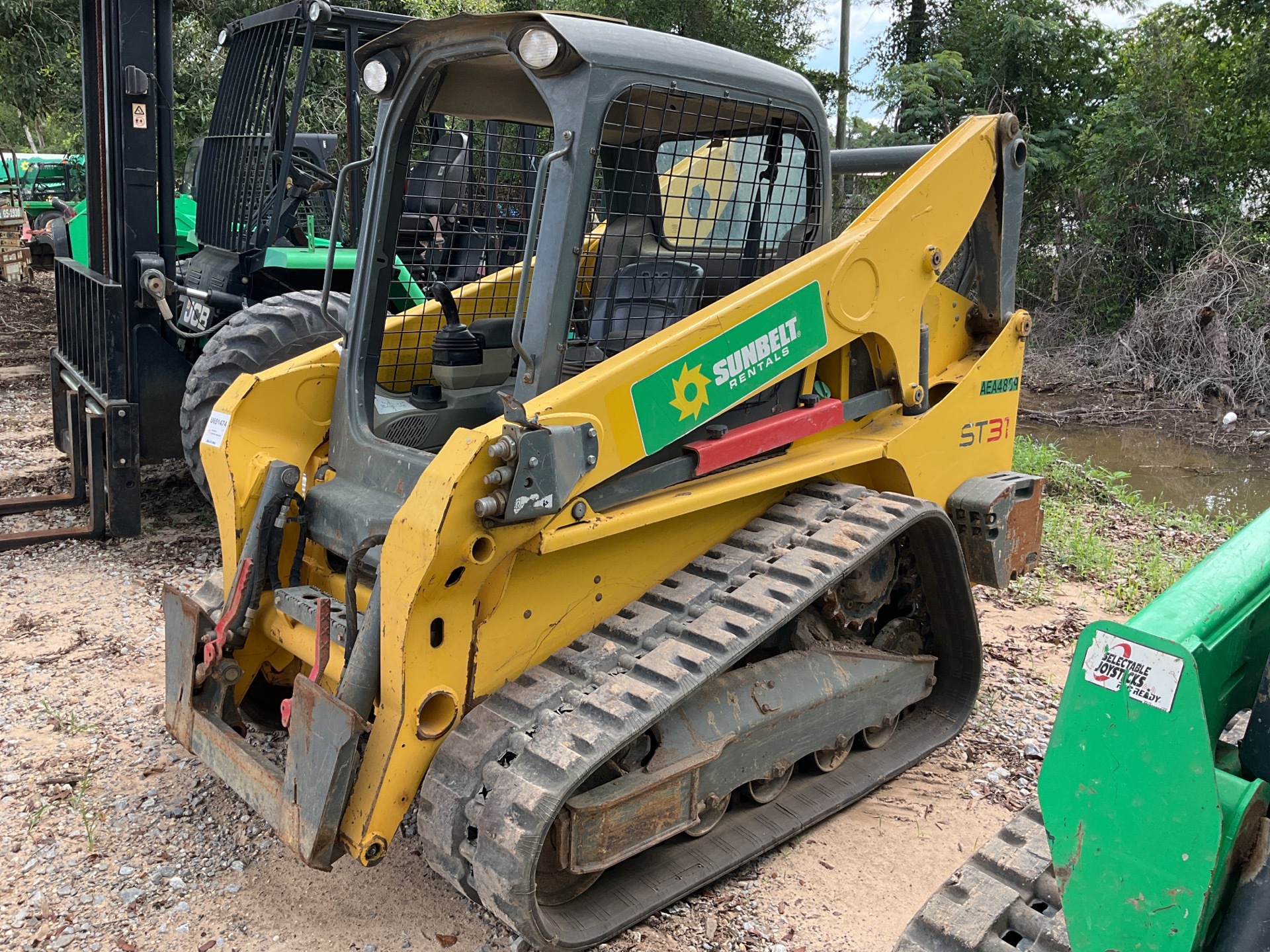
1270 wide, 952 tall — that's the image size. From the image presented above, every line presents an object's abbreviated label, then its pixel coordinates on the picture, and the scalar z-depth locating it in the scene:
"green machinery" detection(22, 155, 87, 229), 15.83
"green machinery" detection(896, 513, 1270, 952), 1.63
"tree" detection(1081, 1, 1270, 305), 13.62
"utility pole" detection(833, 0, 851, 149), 18.50
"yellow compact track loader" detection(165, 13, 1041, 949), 2.67
